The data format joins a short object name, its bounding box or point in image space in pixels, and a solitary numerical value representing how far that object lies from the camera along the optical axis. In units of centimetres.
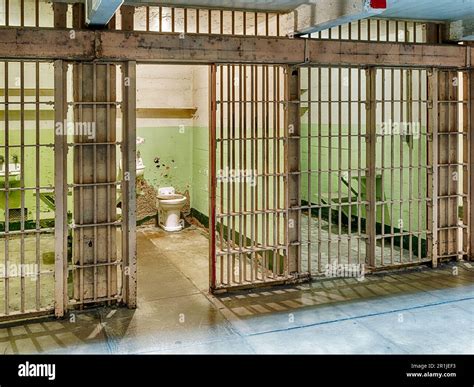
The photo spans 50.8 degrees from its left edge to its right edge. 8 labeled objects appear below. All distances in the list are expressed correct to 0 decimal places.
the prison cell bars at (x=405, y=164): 622
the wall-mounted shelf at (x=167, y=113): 902
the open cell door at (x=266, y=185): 541
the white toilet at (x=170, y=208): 870
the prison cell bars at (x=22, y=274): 448
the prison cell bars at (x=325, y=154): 752
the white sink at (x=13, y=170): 713
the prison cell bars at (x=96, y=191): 488
